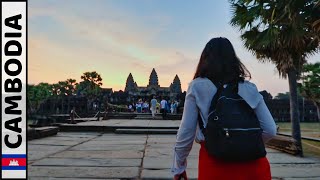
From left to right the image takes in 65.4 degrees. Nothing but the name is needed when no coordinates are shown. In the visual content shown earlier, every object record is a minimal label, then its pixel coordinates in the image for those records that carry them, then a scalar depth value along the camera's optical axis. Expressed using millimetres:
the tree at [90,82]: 55856
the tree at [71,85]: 59363
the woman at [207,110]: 1406
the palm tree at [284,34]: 6726
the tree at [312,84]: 19158
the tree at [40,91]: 50628
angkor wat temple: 48935
